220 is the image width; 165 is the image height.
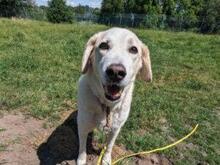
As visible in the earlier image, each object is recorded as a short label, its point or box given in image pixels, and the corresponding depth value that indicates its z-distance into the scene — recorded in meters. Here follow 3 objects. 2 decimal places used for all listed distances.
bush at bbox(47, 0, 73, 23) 20.64
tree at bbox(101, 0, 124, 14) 32.90
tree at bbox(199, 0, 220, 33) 22.88
